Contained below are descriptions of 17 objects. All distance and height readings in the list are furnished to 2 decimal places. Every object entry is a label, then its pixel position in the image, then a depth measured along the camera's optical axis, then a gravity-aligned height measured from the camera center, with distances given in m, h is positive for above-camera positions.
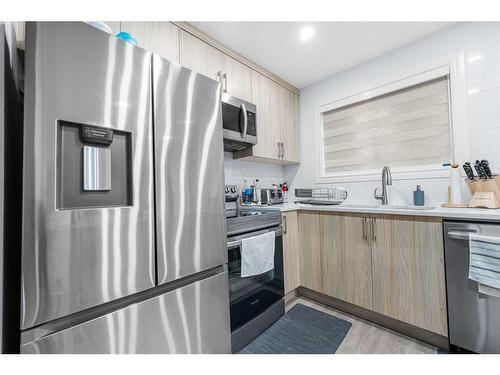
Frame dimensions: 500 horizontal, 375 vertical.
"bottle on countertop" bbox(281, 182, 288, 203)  2.66 -0.01
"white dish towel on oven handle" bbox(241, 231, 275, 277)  1.41 -0.43
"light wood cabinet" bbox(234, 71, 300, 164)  2.14 +0.75
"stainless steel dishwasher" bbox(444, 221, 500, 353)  1.15 -0.64
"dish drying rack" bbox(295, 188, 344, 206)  2.17 -0.08
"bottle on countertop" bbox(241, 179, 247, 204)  2.22 -0.04
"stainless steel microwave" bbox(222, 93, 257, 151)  1.73 +0.60
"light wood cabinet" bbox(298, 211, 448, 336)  1.34 -0.54
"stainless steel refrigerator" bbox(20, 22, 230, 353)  0.67 -0.03
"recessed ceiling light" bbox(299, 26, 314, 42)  1.67 +1.27
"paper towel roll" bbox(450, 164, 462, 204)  1.61 +0.02
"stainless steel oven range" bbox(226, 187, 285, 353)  1.36 -0.68
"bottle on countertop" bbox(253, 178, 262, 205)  2.25 -0.04
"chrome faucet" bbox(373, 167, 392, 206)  1.94 +0.07
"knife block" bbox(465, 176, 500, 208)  1.40 -0.04
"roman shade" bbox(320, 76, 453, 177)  1.83 +0.57
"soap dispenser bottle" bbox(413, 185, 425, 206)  1.82 -0.07
